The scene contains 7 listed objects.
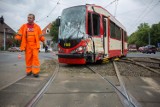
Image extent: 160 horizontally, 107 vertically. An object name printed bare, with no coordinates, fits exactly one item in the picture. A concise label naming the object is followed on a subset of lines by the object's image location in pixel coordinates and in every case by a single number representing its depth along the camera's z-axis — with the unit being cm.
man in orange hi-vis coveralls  400
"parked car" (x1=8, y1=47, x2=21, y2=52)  3039
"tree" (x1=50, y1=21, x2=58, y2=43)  3214
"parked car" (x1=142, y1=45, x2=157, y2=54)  2219
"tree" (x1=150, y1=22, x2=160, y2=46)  4600
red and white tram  550
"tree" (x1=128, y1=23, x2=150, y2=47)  5292
